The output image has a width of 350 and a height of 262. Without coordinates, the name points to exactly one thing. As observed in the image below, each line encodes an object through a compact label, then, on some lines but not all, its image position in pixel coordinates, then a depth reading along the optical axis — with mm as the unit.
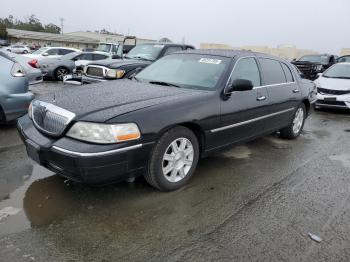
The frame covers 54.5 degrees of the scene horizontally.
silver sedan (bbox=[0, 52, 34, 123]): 5602
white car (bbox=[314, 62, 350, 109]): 9070
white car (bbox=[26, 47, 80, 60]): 18364
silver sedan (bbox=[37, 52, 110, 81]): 14562
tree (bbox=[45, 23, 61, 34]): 98594
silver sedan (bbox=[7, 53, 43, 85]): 7162
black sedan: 3121
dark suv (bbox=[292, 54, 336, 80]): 15789
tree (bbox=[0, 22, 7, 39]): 58794
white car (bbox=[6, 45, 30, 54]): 33141
